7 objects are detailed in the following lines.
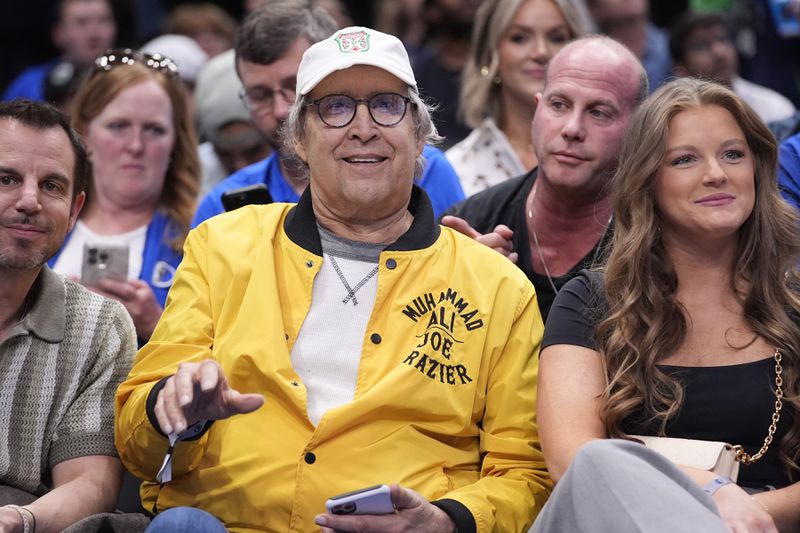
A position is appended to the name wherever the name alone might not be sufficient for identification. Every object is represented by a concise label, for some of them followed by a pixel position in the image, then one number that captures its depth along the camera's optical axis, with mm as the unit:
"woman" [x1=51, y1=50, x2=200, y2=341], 9602
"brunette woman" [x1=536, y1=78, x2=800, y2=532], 6543
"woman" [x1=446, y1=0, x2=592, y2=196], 10211
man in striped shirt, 6648
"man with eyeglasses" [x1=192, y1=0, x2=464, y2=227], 9445
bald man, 8023
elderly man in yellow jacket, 6359
